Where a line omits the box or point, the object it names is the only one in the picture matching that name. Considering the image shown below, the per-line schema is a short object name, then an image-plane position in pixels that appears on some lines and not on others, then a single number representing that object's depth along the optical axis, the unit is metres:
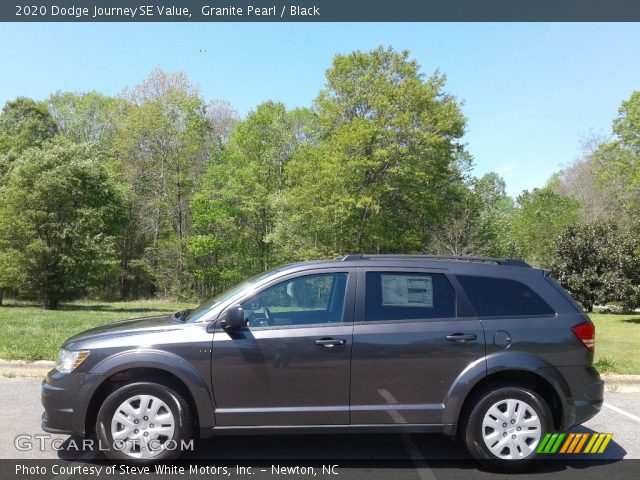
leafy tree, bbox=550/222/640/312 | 22.66
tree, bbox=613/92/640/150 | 41.41
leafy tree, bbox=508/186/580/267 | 46.09
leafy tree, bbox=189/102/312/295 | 41.59
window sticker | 4.88
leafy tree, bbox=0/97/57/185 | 43.06
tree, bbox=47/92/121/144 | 49.22
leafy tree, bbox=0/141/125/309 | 26.52
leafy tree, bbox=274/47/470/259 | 32.88
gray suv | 4.56
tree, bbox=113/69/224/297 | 42.94
